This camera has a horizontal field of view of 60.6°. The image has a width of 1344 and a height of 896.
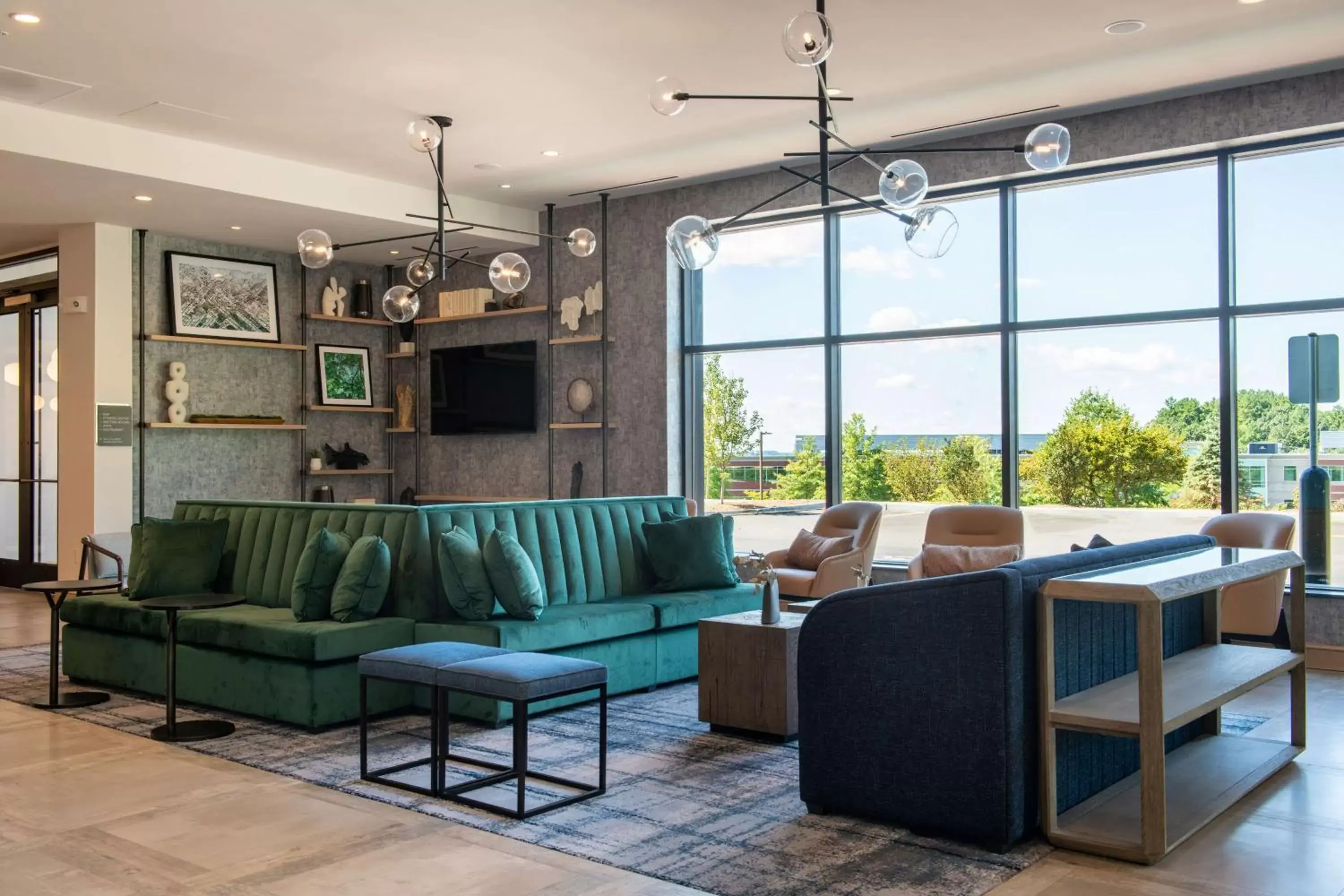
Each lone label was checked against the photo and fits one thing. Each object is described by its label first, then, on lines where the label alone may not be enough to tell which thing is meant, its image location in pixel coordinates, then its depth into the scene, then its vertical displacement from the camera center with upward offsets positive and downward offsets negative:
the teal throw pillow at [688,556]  6.16 -0.56
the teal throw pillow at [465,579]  5.03 -0.55
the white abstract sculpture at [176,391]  8.69 +0.48
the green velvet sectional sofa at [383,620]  4.85 -0.76
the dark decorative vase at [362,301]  10.02 +1.33
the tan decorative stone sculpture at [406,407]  10.32 +0.42
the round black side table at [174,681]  4.62 -0.92
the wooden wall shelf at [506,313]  9.29 +1.15
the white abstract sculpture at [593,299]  8.94 +1.20
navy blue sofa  3.16 -0.71
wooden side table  4.54 -0.91
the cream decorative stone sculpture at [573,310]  9.06 +1.13
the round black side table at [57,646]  5.20 -0.89
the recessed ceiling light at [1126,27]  5.38 +2.00
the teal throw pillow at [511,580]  5.03 -0.56
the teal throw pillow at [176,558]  5.68 -0.52
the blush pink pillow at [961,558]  6.52 -0.62
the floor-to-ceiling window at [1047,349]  6.49 +0.66
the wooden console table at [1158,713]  3.07 -0.73
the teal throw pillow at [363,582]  4.99 -0.56
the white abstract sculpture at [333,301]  9.77 +1.31
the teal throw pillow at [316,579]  5.02 -0.55
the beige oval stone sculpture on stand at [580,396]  8.98 +0.44
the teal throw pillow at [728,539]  6.40 -0.49
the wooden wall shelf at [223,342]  8.55 +0.88
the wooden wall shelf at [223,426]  8.60 +0.22
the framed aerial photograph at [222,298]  8.81 +1.24
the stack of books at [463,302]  9.66 +1.29
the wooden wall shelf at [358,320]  9.71 +1.15
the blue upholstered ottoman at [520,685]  3.63 -0.76
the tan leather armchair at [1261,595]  5.89 -0.75
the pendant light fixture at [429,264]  5.91 +1.03
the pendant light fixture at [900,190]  4.59 +1.06
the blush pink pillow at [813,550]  7.14 -0.61
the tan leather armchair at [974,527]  6.75 -0.46
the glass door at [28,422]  9.67 +0.29
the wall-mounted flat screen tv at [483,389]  9.43 +0.54
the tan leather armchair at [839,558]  6.88 -0.66
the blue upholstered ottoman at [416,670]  3.88 -0.75
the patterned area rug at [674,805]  3.09 -1.15
